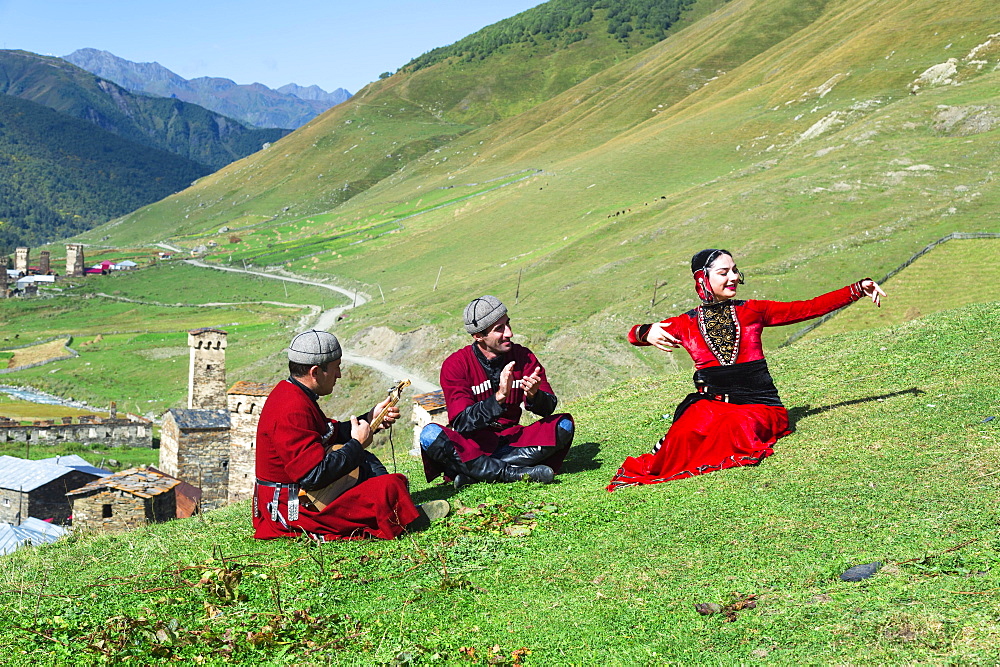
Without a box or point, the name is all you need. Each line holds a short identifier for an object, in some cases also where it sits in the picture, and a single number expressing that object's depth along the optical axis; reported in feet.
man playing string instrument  25.99
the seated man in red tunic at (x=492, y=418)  32.40
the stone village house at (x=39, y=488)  118.42
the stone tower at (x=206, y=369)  107.55
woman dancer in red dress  31.12
